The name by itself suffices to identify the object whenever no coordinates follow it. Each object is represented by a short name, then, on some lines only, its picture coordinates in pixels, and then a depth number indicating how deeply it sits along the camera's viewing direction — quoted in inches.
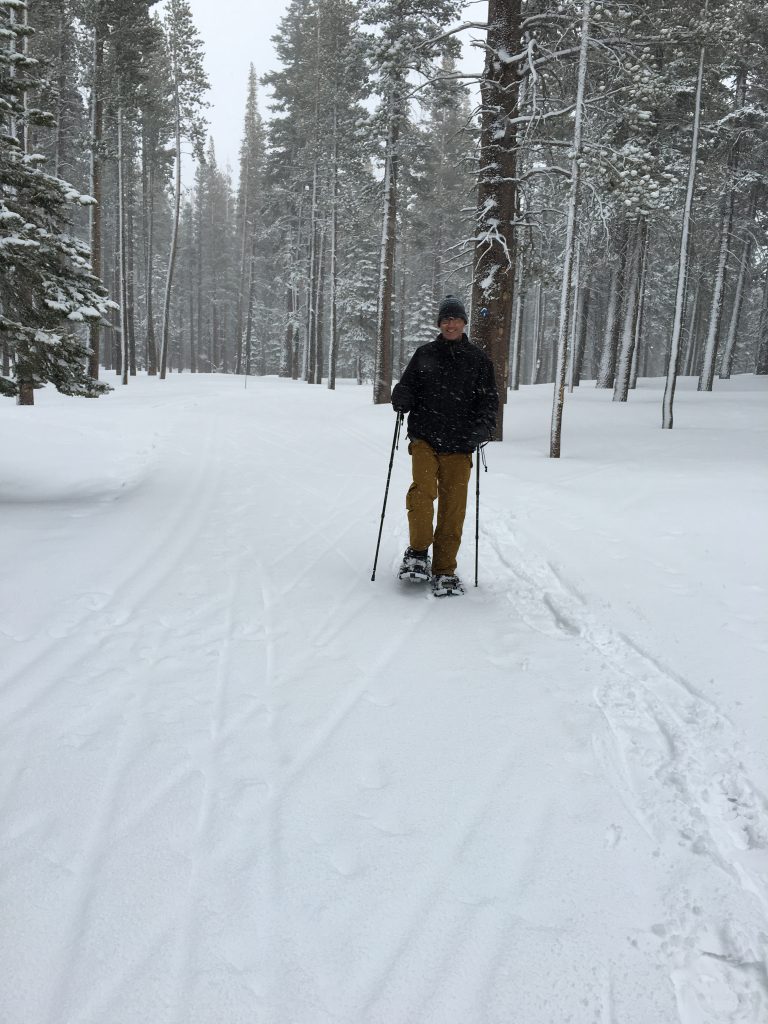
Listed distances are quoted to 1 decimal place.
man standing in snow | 210.7
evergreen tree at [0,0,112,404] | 270.5
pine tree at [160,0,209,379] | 1170.6
